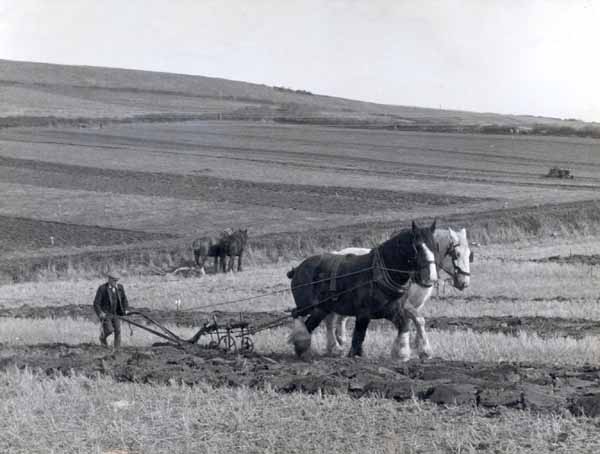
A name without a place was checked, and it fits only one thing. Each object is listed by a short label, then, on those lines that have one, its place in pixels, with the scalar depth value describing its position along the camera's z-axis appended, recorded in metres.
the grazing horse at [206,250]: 29.47
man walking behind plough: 16.19
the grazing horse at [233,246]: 29.39
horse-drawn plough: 14.75
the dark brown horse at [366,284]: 13.72
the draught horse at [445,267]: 14.90
